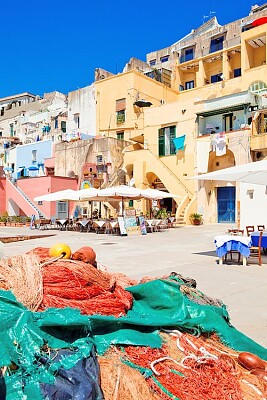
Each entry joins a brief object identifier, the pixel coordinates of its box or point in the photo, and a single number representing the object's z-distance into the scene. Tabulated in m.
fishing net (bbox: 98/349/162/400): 2.45
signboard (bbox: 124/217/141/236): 18.75
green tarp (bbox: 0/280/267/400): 2.43
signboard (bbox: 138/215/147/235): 18.33
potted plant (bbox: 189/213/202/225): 25.05
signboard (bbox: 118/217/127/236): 18.03
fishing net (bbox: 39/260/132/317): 3.26
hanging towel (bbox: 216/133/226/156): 24.93
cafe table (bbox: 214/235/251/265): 8.75
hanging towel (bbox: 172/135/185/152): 28.30
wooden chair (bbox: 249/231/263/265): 8.96
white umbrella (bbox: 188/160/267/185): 9.36
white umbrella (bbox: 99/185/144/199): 18.77
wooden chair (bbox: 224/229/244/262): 11.37
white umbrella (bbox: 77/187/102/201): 19.66
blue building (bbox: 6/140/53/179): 38.88
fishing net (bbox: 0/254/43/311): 3.08
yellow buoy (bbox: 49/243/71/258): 4.06
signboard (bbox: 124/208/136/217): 20.94
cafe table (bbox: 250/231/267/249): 9.84
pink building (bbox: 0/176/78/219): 30.78
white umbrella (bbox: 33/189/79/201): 20.81
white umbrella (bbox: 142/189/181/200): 19.93
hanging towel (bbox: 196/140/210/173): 25.94
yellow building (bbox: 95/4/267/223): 25.62
